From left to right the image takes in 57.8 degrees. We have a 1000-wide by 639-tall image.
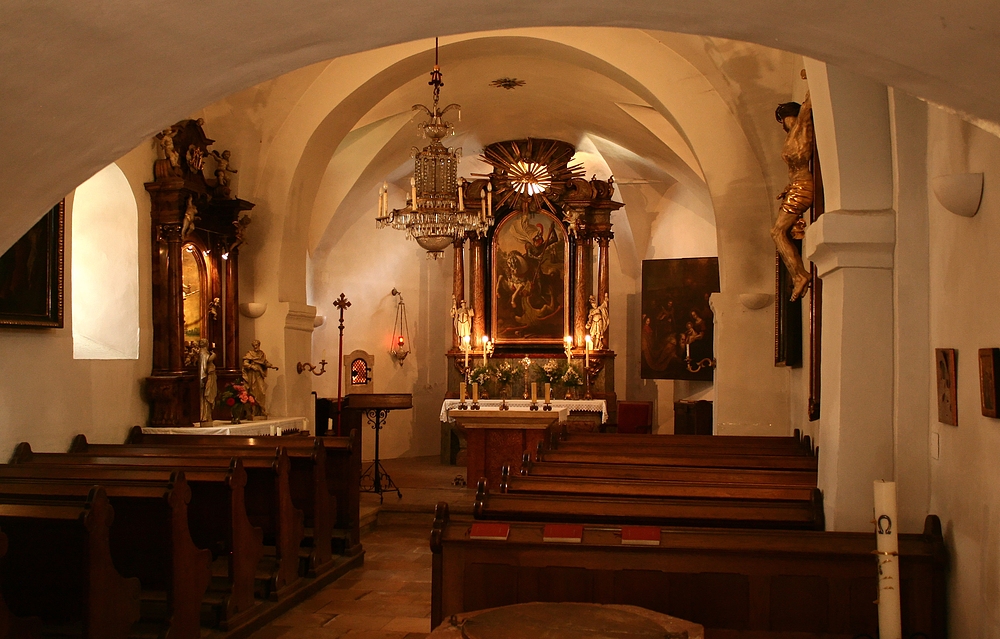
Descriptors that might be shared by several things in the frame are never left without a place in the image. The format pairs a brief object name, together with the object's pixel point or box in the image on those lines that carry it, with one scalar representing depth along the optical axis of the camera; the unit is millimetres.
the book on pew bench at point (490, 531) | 3906
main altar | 14391
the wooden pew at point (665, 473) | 5105
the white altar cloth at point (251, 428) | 7634
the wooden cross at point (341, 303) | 12133
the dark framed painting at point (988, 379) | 2805
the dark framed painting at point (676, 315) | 12547
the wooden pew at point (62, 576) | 4188
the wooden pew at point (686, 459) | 5672
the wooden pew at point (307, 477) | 6629
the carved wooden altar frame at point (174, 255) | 7676
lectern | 10577
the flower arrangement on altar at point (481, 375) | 14016
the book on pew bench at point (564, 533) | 3842
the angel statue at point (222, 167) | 8672
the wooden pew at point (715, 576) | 3498
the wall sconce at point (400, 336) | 15312
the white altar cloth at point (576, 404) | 13117
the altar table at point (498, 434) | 10203
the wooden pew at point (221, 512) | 5375
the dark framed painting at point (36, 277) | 5953
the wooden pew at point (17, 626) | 3698
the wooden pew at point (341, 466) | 7340
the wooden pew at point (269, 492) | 6020
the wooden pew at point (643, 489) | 4664
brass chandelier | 8570
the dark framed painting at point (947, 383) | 3324
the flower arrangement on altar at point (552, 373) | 14250
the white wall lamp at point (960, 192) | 2990
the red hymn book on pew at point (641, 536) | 3771
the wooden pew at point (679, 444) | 6422
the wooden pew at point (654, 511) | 4227
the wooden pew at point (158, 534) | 4680
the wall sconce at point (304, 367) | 9547
